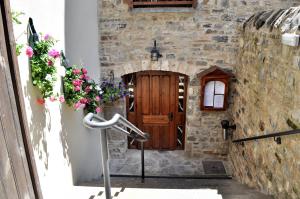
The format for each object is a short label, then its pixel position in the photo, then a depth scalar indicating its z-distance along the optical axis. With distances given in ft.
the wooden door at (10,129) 4.12
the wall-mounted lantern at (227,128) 15.92
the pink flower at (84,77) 10.17
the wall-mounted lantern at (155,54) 15.34
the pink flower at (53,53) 7.76
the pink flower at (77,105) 9.88
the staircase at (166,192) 8.99
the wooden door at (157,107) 16.94
